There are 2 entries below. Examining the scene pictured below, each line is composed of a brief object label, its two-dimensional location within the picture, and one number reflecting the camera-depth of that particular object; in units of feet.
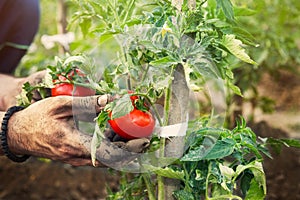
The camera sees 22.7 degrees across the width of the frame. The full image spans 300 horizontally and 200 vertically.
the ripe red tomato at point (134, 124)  3.10
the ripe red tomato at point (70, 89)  3.35
